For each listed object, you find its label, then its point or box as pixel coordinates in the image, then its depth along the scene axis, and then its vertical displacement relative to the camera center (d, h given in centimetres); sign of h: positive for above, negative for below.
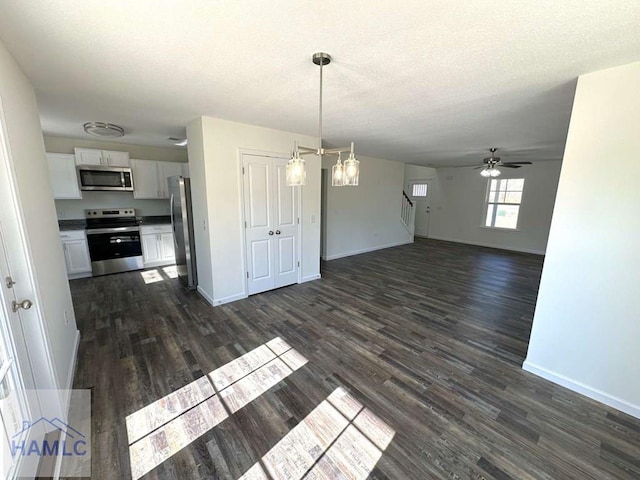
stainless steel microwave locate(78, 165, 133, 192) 446 +27
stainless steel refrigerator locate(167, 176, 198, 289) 386 -55
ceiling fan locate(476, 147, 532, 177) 499 +66
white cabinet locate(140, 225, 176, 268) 497 -103
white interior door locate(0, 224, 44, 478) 121 -104
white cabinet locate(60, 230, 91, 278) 427 -102
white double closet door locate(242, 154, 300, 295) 368 -44
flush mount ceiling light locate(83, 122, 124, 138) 344 +88
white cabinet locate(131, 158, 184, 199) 499 +34
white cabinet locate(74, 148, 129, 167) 440 +63
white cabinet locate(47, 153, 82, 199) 425 +28
